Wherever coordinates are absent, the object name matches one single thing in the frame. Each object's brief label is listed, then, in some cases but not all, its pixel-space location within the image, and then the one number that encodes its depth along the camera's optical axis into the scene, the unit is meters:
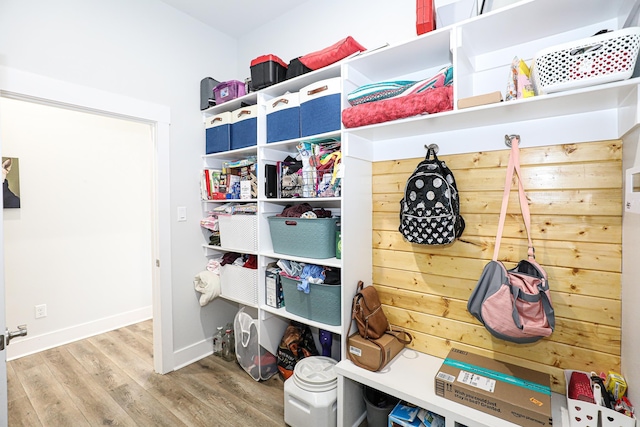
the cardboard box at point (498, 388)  1.22
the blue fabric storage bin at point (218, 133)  2.44
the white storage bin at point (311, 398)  1.69
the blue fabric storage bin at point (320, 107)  1.82
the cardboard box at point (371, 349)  1.62
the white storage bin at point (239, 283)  2.30
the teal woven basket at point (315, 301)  1.85
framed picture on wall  2.66
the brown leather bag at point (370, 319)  1.73
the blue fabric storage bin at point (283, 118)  2.02
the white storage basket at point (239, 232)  2.28
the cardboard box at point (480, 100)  1.30
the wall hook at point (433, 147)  1.74
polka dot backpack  1.55
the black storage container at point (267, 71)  2.13
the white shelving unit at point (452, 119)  1.27
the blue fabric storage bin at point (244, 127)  2.26
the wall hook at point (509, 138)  1.51
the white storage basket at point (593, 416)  1.07
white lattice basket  1.04
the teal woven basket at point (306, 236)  1.90
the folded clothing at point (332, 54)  1.76
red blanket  1.43
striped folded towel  1.52
